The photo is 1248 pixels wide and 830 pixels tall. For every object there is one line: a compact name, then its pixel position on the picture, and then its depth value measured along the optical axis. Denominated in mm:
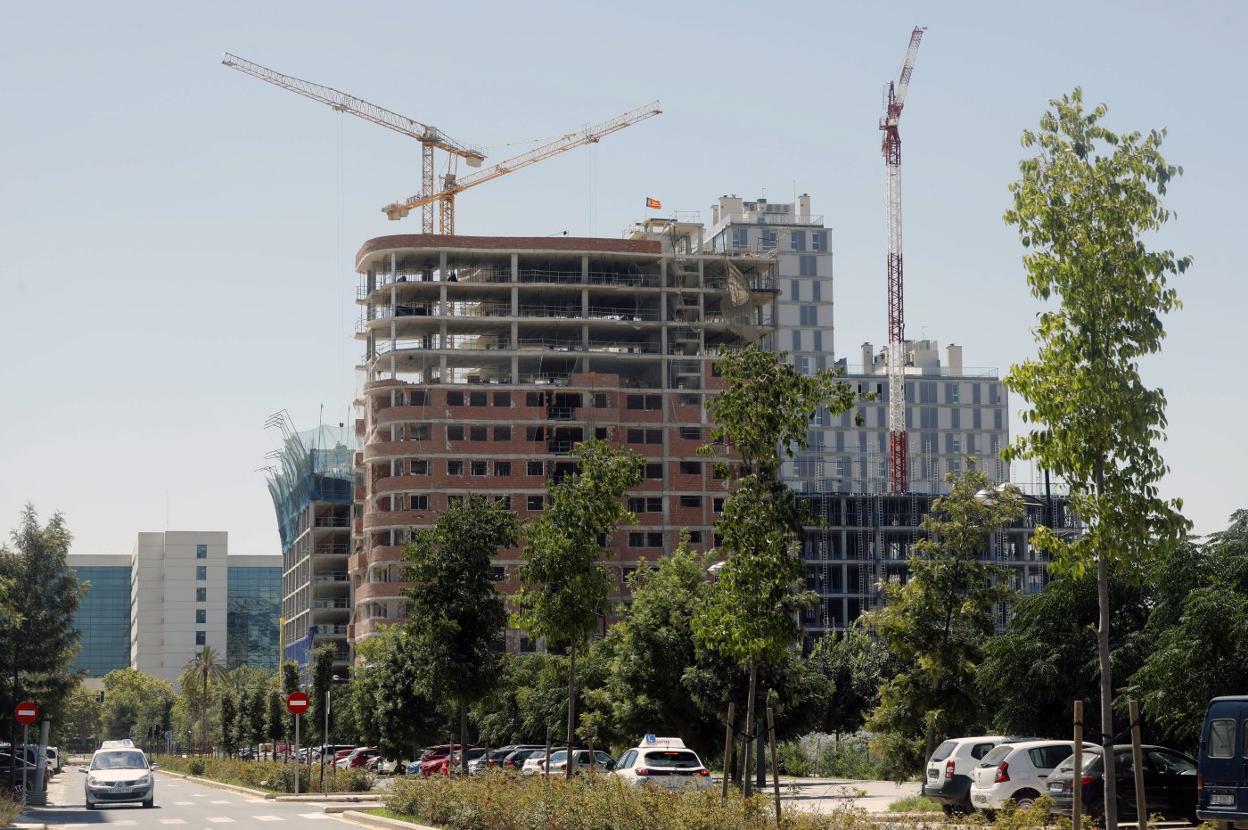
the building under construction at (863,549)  143750
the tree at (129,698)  194250
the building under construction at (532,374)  126062
